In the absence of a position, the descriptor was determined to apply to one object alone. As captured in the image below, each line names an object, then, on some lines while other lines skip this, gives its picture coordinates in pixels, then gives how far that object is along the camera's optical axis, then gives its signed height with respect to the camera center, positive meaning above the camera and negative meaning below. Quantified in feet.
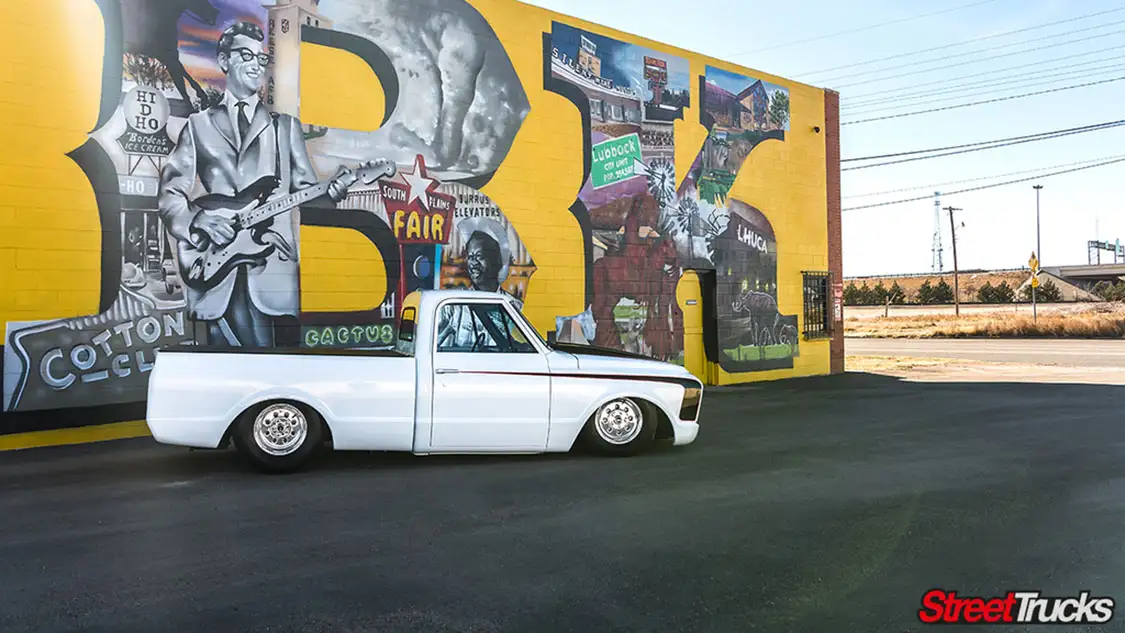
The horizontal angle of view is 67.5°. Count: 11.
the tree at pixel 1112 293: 237.04 +2.88
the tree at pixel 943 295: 289.53 +3.59
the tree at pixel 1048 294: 264.11 +3.09
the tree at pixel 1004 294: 276.00 +3.42
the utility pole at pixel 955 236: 220.02 +18.98
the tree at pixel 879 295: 298.15 +4.21
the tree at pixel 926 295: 290.35 +3.70
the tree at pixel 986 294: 280.31 +3.62
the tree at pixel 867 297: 308.40 +3.55
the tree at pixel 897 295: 289.74 +3.86
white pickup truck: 25.03 -2.50
